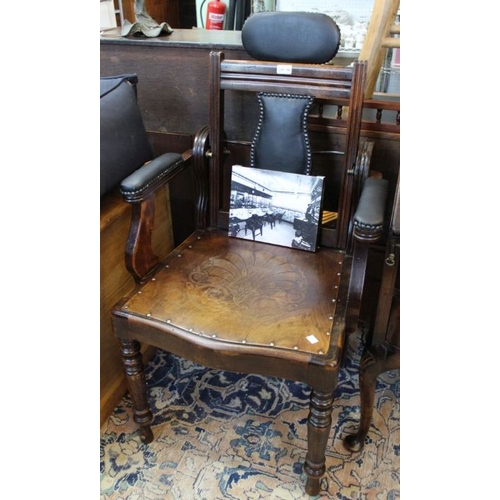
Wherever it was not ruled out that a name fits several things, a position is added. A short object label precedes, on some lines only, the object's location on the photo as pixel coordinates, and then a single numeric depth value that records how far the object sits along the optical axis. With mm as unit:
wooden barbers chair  1091
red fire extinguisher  3801
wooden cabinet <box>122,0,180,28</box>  4102
